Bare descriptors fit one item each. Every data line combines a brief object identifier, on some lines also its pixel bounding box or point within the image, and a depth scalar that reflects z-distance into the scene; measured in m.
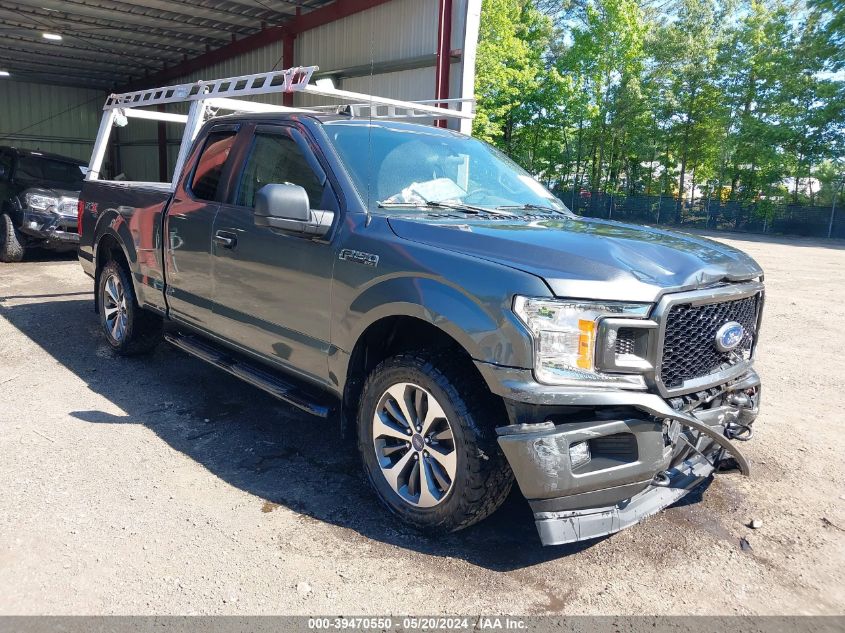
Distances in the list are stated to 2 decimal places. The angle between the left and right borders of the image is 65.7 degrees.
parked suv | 10.86
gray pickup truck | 2.65
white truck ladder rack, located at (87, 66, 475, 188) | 4.69
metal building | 11.84
